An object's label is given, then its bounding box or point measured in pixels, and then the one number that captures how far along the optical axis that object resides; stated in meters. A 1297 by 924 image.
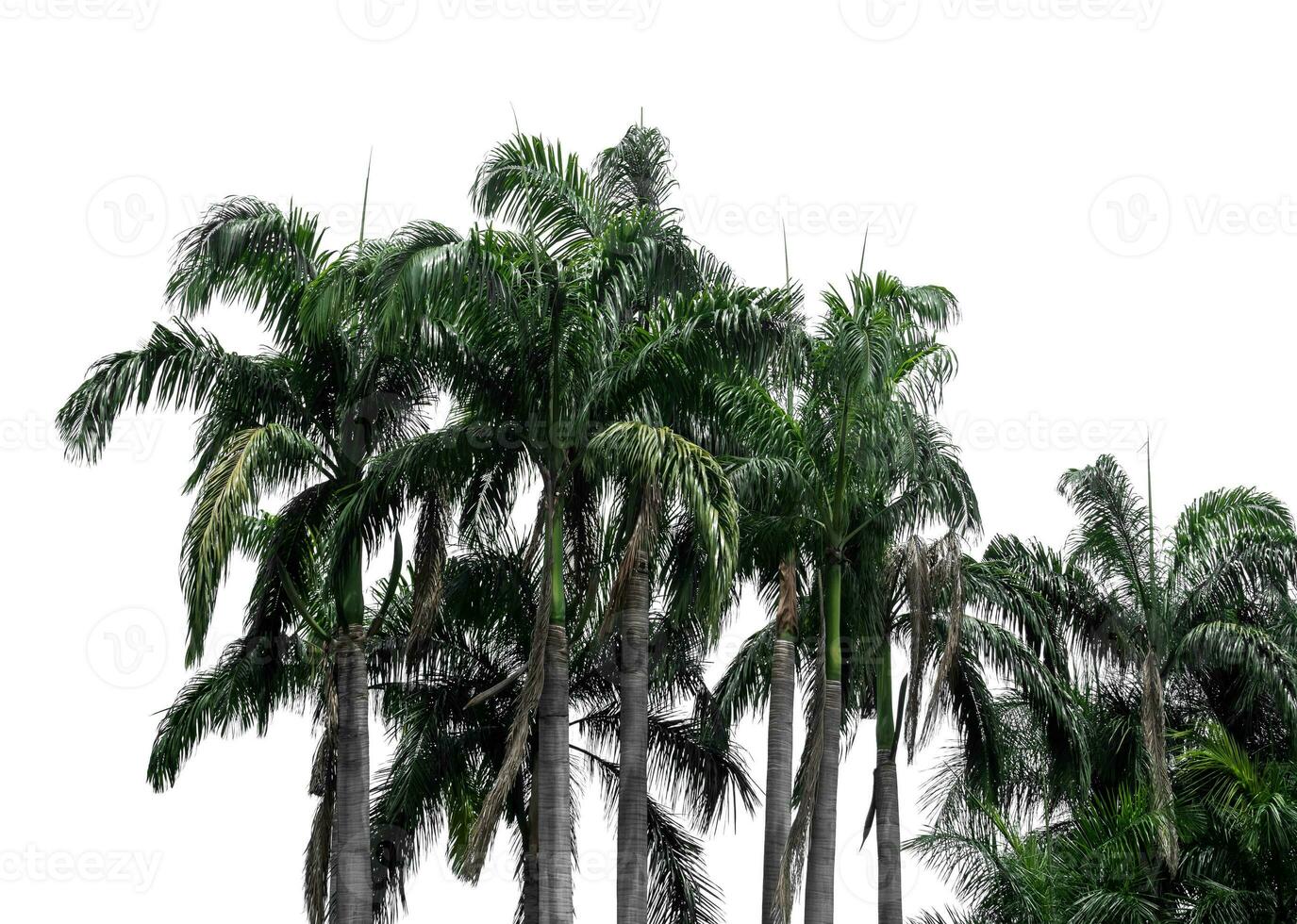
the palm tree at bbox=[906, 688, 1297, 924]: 23.48
